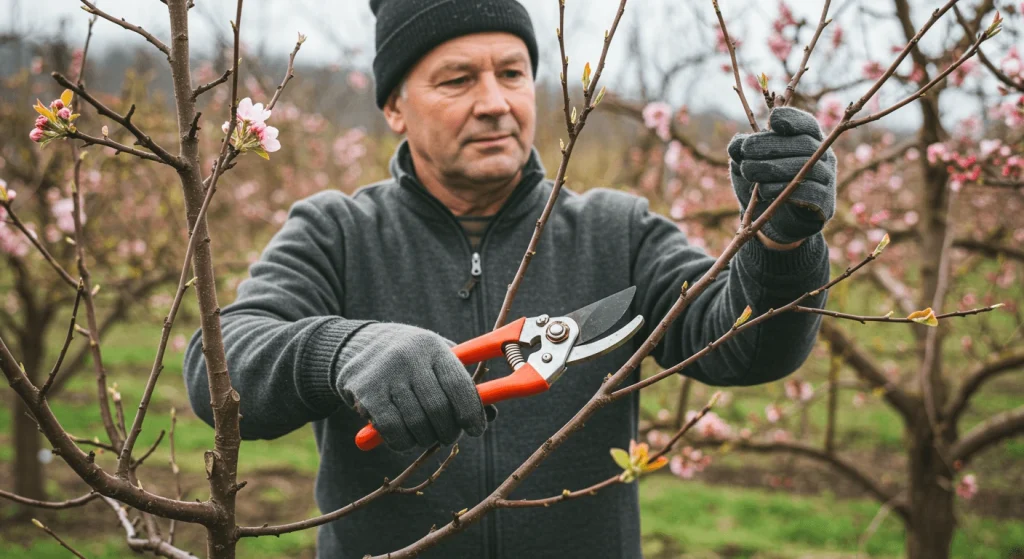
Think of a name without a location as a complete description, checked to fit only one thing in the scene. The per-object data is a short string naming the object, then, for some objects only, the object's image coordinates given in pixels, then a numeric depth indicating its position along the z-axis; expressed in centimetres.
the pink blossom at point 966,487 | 421
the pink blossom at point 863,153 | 472
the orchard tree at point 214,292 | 114
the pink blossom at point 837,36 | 438
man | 180
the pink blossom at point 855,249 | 499
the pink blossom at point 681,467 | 407
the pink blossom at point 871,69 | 393
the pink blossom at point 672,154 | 589
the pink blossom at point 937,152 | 277
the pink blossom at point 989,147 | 277
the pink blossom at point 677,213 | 394
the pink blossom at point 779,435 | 472
